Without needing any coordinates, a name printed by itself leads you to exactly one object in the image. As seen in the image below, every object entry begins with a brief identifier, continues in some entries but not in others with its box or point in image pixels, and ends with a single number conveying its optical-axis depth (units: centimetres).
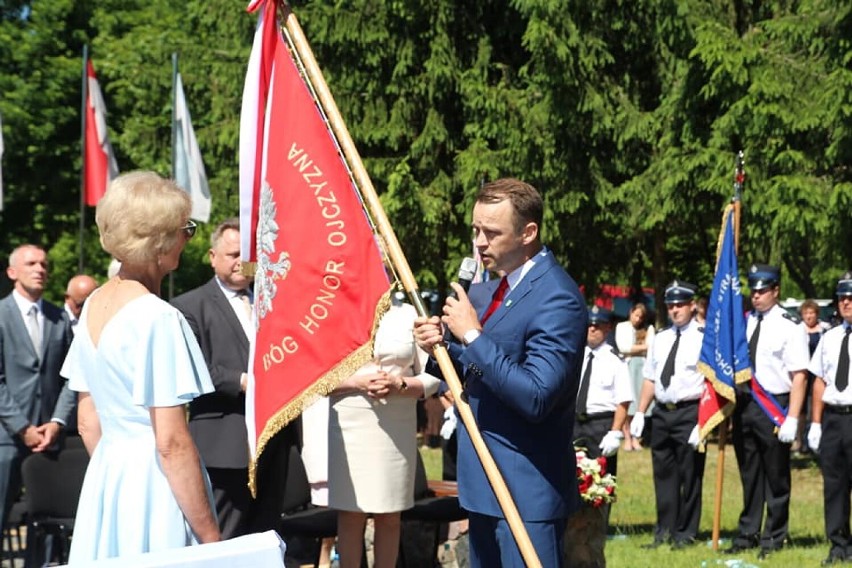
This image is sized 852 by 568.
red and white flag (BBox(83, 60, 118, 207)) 1919
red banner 588
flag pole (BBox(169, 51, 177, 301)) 1842
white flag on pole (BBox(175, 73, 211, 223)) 1850
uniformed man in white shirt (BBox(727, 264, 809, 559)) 1126
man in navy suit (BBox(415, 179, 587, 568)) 478
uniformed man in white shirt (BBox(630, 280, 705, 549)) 1168
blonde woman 411
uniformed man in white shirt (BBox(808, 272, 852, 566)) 1066
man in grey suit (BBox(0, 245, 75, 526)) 871
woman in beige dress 771
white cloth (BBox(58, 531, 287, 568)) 337
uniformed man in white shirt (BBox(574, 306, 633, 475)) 1170
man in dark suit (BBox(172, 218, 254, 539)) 688
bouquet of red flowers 843
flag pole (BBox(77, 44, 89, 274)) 1711
